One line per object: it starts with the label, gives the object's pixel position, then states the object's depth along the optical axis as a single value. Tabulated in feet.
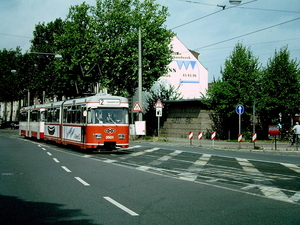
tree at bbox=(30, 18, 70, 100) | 177.06
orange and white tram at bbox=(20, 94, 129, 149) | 68.90
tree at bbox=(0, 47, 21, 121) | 236.49
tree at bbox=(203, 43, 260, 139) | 111.45
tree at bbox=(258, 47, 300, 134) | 110.22
